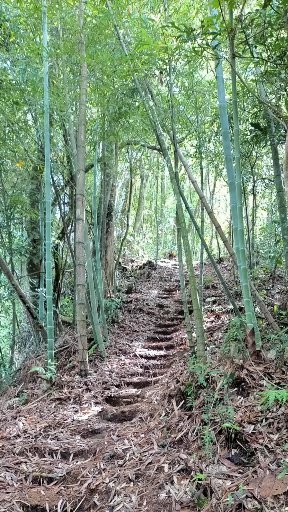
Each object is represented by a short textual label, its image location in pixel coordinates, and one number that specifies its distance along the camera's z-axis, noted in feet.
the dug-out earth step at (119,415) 11.34
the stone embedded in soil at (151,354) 16.44
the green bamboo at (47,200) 13.33
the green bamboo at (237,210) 8.90
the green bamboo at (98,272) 17.15
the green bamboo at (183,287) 13.12
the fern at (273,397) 7.41
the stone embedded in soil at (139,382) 13.76
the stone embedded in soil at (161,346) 17.51
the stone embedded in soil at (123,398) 12.44
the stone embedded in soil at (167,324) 20.75
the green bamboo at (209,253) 12.17
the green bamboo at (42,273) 18.17
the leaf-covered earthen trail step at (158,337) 18.93
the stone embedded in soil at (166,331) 19.80
